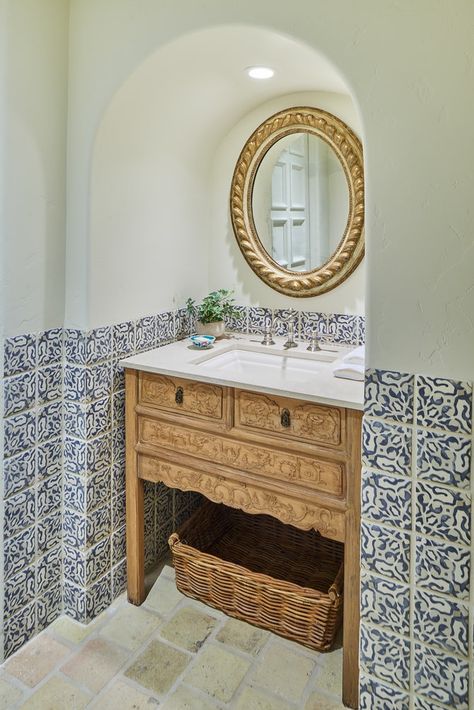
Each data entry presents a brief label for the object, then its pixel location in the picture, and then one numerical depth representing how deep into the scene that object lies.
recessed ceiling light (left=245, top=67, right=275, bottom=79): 1.72
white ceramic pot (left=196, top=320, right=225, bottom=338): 2.19
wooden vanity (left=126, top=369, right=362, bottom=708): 1.44
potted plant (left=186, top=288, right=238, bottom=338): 2.19
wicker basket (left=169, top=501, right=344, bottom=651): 1.66
